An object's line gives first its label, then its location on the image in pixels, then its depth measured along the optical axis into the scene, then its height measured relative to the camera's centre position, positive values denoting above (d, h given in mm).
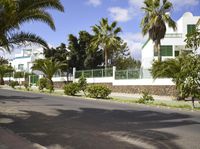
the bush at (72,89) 22587 -924
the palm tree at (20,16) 8570 +2484
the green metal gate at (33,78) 40319 +64
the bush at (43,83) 29074 -498
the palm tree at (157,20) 24160 +6380
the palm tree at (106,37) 30259 +5705
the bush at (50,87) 26638 -915
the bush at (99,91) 19756 -959
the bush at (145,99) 15994 -1277
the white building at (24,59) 55110 +4984
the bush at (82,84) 22781 -427
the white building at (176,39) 30200 +5489
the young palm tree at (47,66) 28763 +1599
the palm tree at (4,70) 45454 +1695
